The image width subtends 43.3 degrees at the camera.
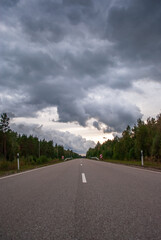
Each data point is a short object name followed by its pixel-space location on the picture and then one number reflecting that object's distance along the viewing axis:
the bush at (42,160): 36.34
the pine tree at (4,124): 59.35
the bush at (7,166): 16.68
